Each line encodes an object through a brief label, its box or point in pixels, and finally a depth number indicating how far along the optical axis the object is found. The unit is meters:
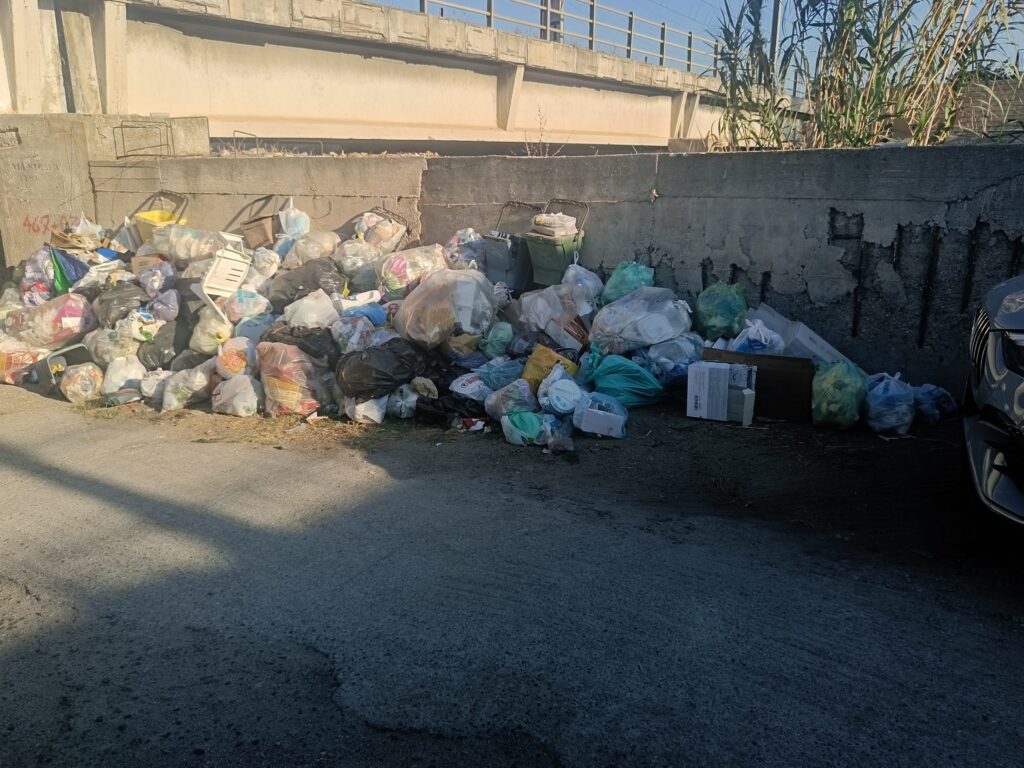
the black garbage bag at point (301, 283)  7.14
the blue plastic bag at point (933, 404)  4.86
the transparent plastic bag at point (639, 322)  5.53
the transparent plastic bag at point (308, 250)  7.69
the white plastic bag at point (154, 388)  6.35
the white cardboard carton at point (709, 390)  5.05
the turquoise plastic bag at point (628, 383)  5.31
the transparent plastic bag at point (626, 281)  6.18
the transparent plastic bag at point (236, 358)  6.08
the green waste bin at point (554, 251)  6.54
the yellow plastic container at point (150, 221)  8.87
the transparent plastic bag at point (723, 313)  5.73
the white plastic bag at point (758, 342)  5.41
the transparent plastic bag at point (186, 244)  7.95
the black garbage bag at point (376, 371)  5.48
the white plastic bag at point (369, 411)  5.47
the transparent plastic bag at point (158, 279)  7.46
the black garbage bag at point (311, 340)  5.91
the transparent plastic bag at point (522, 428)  4.86
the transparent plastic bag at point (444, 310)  5.85
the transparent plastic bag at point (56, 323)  7.32
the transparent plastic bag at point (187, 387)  6.14
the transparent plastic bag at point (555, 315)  6.05
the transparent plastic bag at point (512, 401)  5.15
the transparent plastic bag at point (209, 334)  6.60
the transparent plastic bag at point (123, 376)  6.43
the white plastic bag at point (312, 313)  6.30
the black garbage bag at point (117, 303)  7.16
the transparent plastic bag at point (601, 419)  4.89
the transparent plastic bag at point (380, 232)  7.71
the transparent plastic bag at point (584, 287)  6.19
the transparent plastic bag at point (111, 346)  6.73
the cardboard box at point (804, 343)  5.36
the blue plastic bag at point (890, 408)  4.71
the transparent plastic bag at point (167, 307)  7.01
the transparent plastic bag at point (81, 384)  6.44
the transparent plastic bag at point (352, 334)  5.96
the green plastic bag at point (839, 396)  4.77
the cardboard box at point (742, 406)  4.94
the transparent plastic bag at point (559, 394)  5.04
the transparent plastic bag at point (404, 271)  6.88
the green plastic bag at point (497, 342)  5.97
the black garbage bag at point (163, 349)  6.72
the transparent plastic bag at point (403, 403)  5.51
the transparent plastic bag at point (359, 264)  7.36
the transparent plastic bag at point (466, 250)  7.09
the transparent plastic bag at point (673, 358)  5.40
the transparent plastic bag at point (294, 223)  8.24
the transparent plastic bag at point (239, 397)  5.84
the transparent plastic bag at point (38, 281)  8.30
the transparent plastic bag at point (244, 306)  6.84
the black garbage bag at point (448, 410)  5.38
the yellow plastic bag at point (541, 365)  5.42
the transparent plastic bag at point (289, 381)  5.69
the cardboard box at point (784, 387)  4.95
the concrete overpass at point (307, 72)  11.22
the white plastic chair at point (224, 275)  6.87
